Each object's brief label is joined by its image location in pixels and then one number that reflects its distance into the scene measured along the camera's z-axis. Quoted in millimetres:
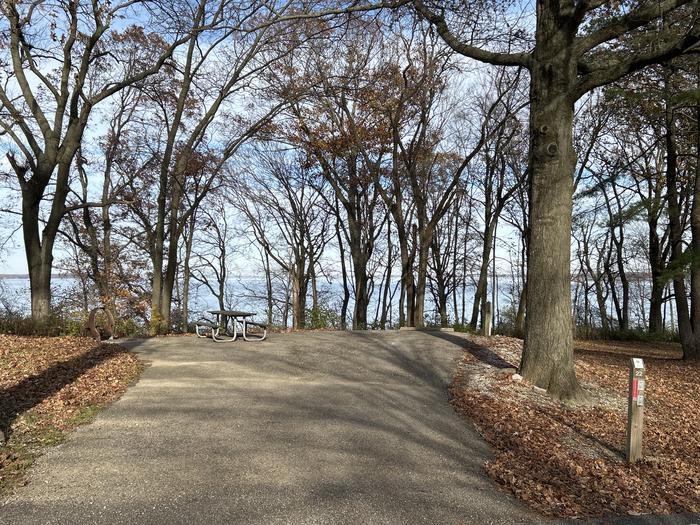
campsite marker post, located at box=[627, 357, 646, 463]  5277
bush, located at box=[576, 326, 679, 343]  19828
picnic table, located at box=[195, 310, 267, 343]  11047
